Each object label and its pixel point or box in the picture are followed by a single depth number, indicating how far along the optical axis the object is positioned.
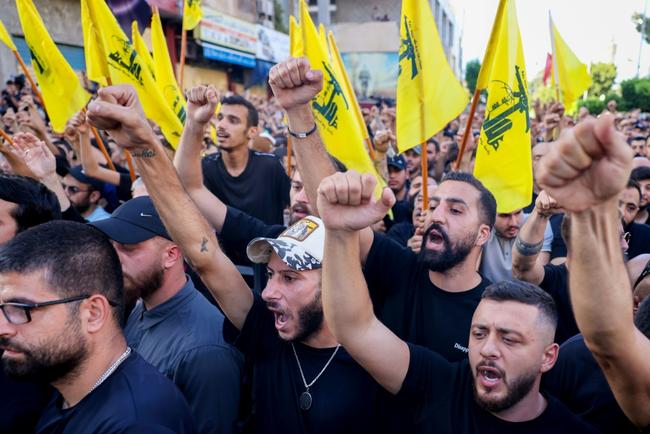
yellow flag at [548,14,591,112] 6.37
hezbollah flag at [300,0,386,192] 3.82
